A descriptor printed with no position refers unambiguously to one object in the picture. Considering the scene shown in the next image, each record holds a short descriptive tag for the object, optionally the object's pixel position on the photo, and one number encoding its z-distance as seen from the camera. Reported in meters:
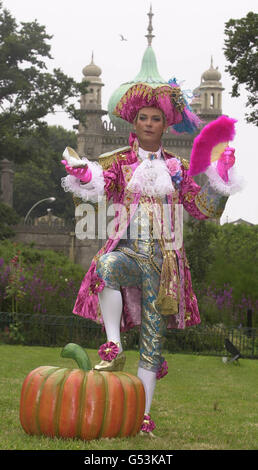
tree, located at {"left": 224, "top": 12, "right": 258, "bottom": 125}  19.95
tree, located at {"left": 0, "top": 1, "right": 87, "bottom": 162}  26.59
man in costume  5.70
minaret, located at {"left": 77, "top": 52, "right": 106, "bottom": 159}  45.66
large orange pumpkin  5.15
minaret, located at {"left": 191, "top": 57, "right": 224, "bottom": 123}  45.69
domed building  45.56
